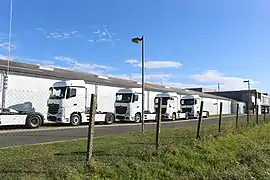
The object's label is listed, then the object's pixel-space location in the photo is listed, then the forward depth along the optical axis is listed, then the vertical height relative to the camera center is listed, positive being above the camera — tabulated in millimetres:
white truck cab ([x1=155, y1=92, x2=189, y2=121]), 25357 -268
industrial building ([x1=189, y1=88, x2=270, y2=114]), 65968 +3113
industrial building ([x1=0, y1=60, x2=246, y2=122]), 18839 +1414
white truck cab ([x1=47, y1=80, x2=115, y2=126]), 16767 -108
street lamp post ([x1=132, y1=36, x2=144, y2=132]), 11963 +3368
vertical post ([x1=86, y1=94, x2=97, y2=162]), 5257 -561
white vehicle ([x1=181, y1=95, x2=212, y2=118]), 28784 -96
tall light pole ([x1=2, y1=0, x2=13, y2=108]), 18364 +1085
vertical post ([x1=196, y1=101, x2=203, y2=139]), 8577 -903
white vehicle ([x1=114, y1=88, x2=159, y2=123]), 20943 -198
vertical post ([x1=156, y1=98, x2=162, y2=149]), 6927 -470
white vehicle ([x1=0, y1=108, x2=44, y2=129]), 13459 -1107
